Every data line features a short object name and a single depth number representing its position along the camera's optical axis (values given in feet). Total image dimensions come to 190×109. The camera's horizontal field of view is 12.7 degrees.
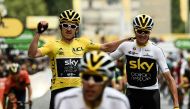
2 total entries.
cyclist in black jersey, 37.27
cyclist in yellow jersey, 37.37
